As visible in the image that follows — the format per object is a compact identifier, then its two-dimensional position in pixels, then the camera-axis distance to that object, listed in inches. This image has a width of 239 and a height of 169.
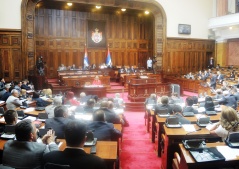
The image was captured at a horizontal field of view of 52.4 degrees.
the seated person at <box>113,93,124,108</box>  276.7
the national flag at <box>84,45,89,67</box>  611.3
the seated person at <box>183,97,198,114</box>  218.4
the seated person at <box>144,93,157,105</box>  279.5
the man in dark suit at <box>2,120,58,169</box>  97.8
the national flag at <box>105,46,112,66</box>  633.0
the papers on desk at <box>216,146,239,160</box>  109.3
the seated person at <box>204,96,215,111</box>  225.9
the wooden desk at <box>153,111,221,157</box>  192.4
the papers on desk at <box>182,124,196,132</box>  159.5
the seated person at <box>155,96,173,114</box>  218.3
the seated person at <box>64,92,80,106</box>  273.4
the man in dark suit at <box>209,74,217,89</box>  458.2
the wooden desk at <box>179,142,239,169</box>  104.0
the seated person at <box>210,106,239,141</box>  132.2
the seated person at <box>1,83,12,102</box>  295.6
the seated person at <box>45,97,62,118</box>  208.4
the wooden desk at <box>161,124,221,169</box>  149.8
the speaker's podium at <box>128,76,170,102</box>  412.5
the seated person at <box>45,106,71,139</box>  148.9
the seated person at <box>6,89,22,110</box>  252.2
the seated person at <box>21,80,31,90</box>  400.4
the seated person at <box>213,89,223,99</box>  307.8
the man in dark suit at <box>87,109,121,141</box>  148.1
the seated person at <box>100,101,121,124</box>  189.0
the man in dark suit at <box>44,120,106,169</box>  83.5
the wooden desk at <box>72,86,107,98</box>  394.0
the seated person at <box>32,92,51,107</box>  265.9
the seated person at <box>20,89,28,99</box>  309.3
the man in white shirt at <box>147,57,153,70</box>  638.5
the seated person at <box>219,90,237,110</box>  283.7
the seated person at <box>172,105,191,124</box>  214.2
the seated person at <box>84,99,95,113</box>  215.8
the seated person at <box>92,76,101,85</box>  439.5
